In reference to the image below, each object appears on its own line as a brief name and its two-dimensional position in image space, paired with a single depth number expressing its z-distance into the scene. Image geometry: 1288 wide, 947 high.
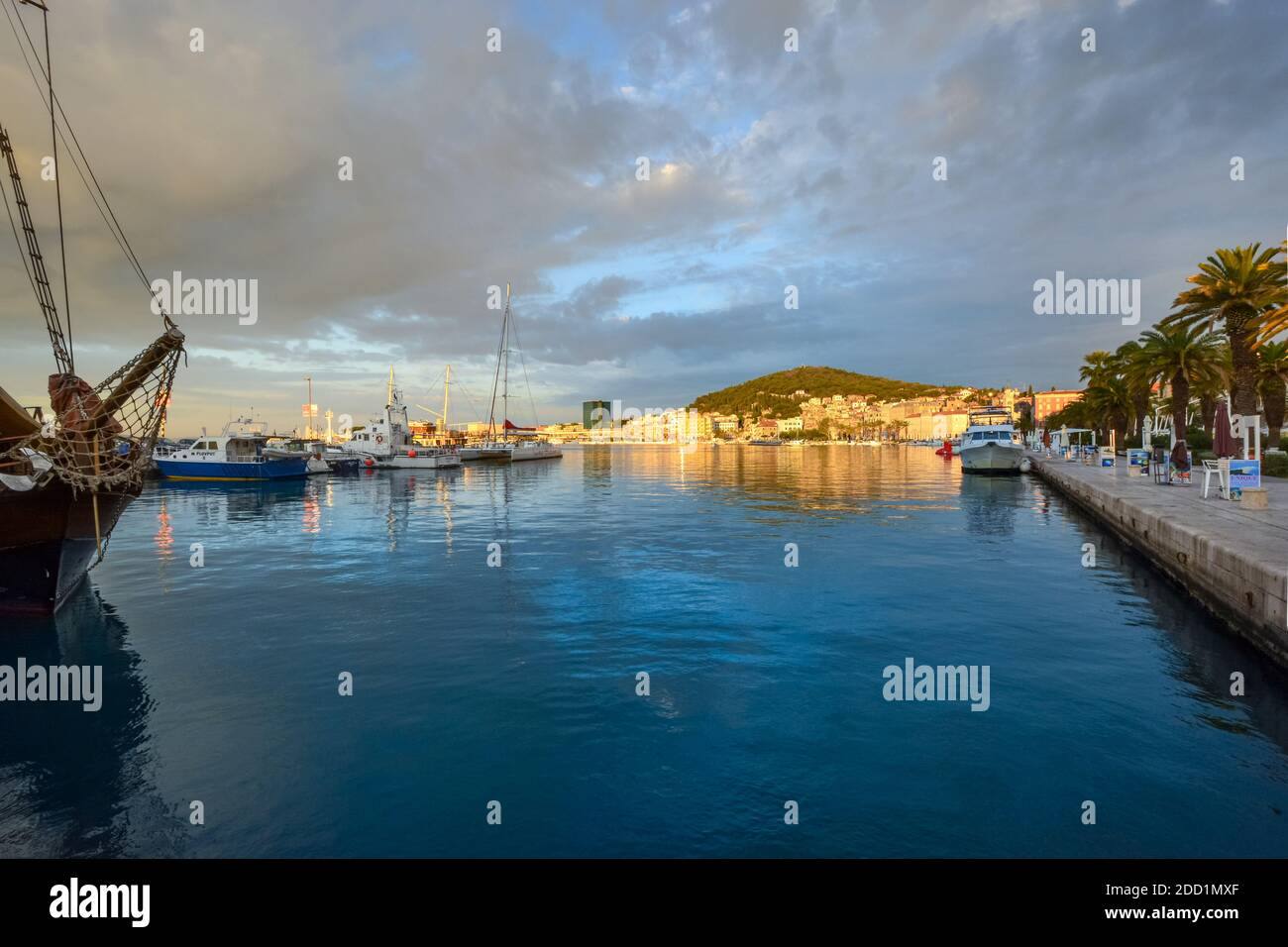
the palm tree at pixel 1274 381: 42.81
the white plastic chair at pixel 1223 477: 22.94
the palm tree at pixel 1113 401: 65.38
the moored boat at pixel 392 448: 81.00
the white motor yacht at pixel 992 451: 60.88
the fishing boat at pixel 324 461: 73.56
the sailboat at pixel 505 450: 103.12
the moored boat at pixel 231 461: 59.78
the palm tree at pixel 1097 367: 65.81
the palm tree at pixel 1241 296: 33.41
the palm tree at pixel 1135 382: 48.34
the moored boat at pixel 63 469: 14.27
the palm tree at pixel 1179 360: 43.75
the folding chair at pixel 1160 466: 31.58
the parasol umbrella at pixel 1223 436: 24.31
